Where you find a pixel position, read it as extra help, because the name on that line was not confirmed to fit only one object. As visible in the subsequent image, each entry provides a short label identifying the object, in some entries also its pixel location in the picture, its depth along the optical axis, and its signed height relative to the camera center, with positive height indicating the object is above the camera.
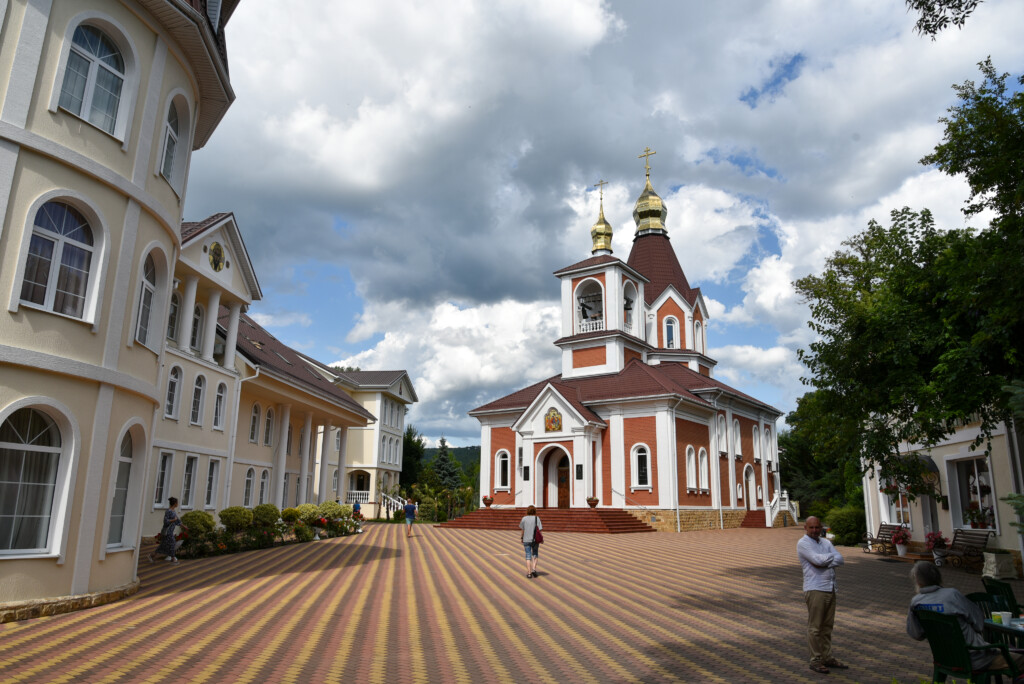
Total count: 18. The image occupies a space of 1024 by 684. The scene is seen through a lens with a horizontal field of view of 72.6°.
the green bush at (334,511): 24.72 -0.70
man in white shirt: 7.31 -0.94
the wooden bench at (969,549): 16.27 -1.07
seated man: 5.59 -0.87
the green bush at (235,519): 19.06 -0.80
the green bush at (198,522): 16.92 -0.81
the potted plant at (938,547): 16.64 -1.04
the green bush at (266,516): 20.34 -0.76
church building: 30.81 +3.67
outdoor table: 5.79 -1.09
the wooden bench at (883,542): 20.75 -1.21
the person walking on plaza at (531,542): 14.55 -0.97
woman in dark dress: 15.39 -1.03
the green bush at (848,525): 24.81 -0.86
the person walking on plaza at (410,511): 24.38 -0.64
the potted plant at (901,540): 19.50 -1.04
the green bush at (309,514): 23.64 -0.79
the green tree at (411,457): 54.12 +2.74
